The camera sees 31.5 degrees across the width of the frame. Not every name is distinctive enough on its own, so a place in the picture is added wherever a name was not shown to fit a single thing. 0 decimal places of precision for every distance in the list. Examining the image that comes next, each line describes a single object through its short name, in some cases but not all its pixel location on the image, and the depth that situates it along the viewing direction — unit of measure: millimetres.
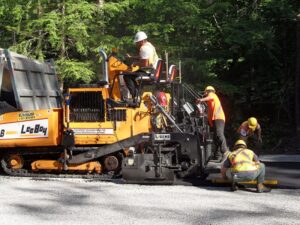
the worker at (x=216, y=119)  11281
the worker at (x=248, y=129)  12060
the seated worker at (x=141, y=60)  10109
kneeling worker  8953
